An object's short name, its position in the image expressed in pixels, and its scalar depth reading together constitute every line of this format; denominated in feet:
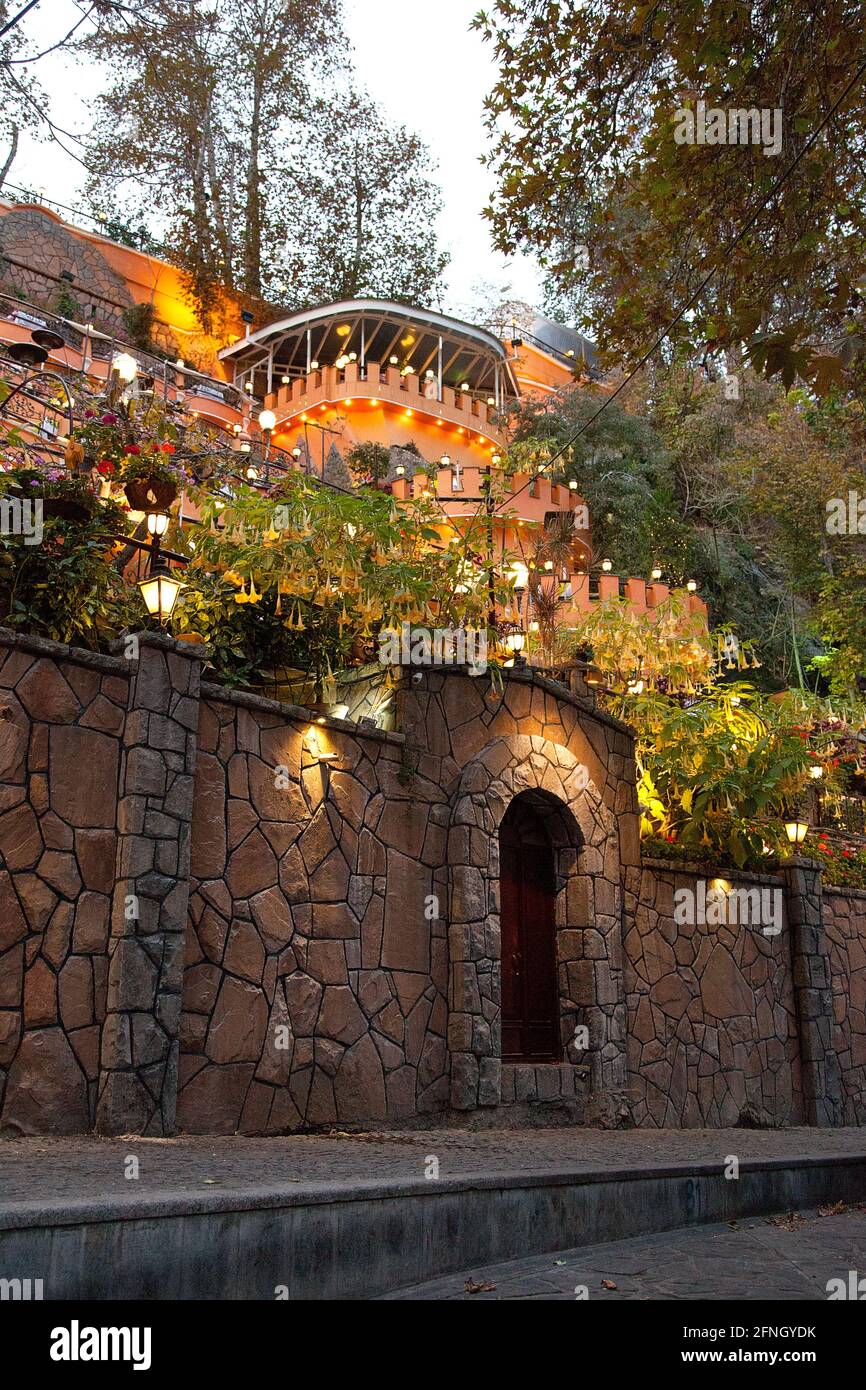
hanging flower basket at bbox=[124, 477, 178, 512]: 27.53
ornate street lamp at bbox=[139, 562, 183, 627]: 24.79
